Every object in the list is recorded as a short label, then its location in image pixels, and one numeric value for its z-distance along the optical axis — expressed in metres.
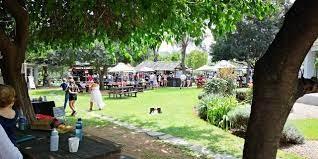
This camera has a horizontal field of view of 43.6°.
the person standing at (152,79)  36.94
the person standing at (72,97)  15.75
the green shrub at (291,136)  10.46
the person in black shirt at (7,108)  4.62
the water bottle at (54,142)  4.85
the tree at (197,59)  72.81
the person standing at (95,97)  17.23
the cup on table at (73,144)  4.75
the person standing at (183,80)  38.72
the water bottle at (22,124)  6.49
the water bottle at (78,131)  5.43
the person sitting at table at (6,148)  3.42
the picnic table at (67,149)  4.63
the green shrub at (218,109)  13.47
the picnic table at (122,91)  25.18
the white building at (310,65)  26.23
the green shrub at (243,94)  18.63
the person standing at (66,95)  16.00
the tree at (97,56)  30.73
